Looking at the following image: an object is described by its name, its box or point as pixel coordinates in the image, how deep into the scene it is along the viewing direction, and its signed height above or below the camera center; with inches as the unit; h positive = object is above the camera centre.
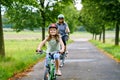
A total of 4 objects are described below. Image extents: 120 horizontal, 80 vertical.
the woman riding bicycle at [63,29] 580.5 -15.0
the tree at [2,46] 738.3 -50.2
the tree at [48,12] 1362.2 +25.5
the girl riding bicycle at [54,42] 395.9 -23.7
